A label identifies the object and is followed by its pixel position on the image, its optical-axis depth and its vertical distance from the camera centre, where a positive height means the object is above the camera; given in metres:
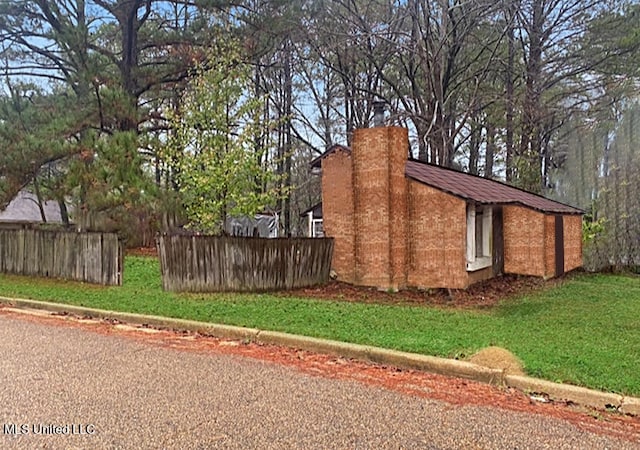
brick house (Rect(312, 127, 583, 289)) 11.53 +0.38
